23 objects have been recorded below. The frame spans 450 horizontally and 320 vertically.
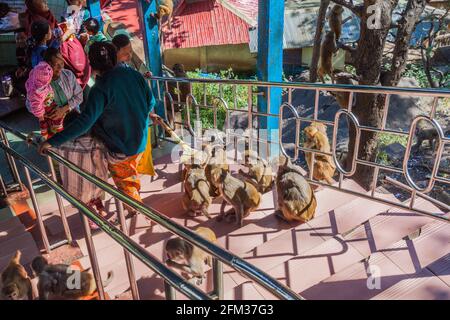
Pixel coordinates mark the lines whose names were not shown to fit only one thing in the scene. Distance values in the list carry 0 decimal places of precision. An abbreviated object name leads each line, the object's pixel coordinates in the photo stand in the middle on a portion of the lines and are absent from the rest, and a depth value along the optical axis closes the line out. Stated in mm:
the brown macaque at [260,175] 4176
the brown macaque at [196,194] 3584
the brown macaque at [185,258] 2613
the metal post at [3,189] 3901
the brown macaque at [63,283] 1949
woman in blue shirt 2597
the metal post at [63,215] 2805
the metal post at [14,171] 3892
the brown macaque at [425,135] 10164
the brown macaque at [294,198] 3307
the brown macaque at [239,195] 3396
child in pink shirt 2871
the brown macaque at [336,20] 6609
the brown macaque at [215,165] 3957
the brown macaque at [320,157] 4445
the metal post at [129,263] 1825
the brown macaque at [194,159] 3994
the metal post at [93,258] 2045
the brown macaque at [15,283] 2156
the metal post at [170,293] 1381
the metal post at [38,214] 2859
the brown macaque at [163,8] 5535
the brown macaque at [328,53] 6531
